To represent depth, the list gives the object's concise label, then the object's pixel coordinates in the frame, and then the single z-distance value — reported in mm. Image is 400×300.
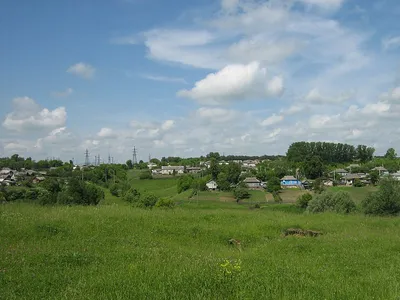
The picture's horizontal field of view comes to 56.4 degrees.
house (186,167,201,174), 163425
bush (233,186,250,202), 87000
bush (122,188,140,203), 71500
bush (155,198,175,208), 48016
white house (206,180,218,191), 103156
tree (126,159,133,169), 182575
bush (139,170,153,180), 127406
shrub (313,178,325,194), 90662
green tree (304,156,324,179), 124438
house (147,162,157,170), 181625
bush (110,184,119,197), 89062
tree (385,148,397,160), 167250
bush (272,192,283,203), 82600
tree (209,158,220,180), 119212
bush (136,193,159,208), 58681
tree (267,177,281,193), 98769
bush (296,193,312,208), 66925
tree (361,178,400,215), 31062
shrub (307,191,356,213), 33306
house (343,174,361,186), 111200
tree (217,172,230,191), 100688
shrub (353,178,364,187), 99112
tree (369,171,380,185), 102881
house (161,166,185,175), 154625
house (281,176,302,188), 108362
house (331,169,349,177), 122500
